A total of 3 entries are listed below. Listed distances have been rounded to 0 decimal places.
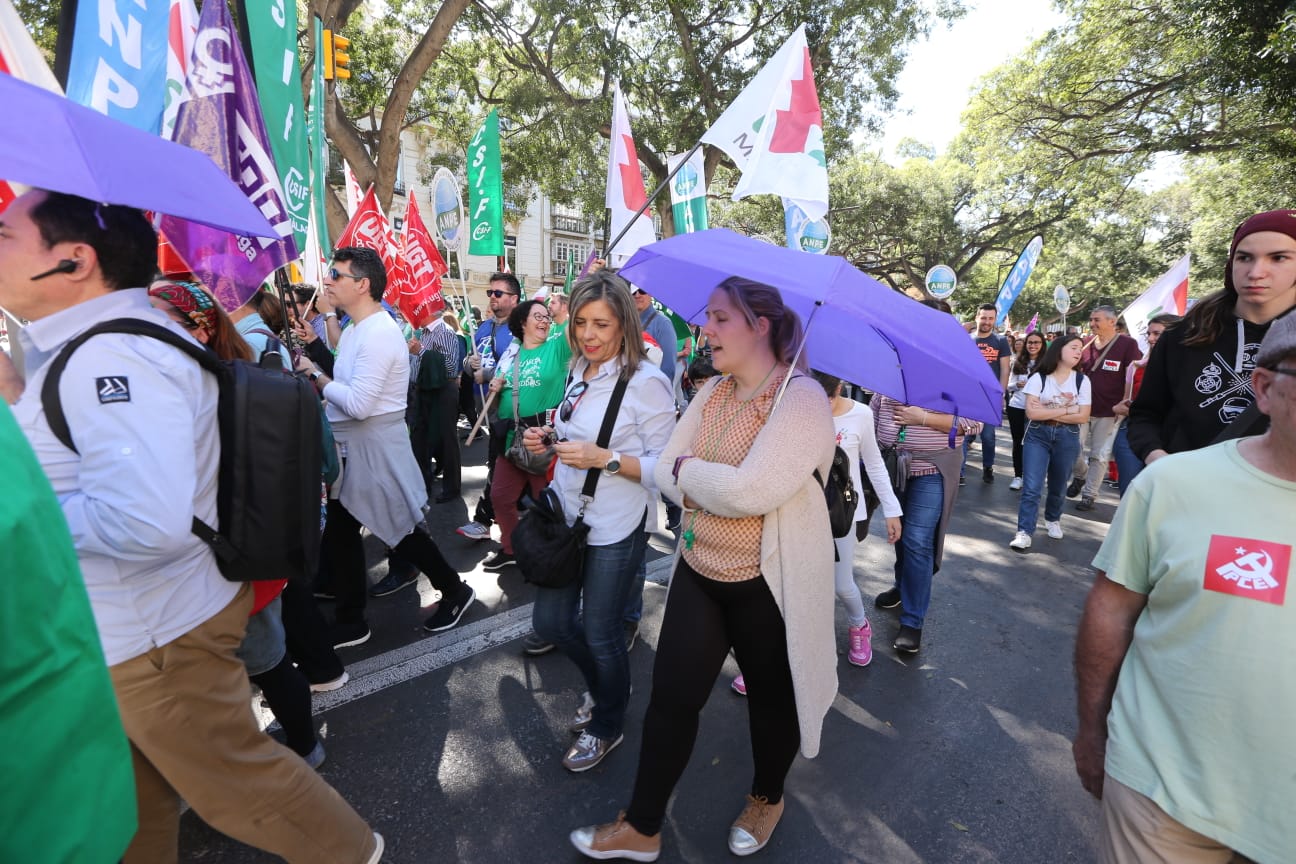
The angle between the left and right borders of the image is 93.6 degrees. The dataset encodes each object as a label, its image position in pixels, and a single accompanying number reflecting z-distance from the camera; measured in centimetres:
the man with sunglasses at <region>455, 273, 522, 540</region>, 562
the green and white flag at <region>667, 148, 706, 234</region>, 639
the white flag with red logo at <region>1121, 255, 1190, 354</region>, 743
